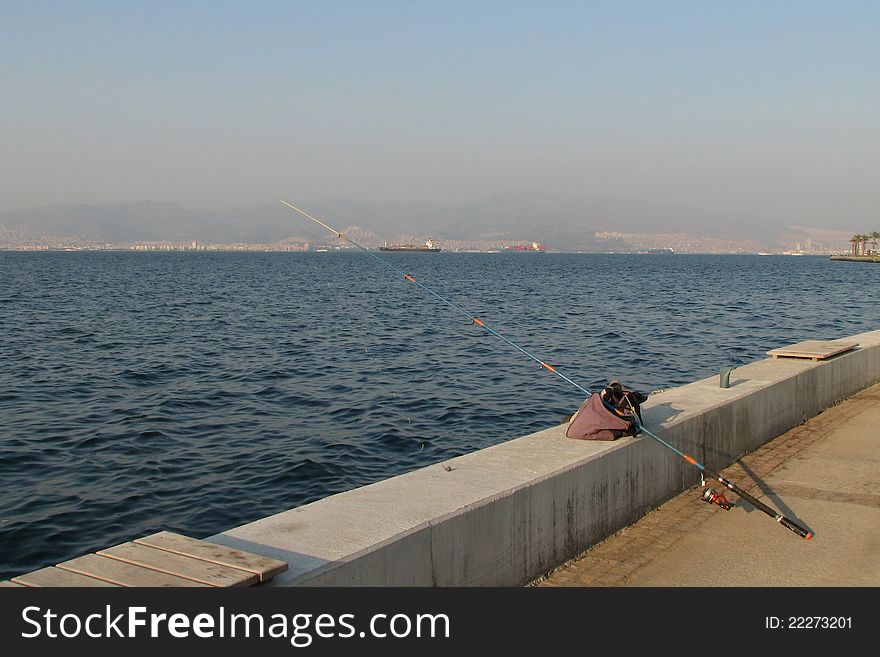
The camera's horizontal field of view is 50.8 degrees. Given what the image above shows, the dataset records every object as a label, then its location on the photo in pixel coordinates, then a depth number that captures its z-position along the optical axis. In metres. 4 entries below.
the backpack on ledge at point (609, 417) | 7.46
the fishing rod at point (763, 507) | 6.68
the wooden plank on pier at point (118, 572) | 4.17
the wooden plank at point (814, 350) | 12.21
